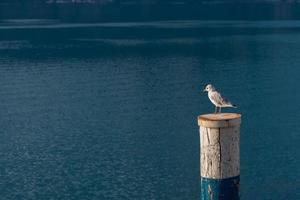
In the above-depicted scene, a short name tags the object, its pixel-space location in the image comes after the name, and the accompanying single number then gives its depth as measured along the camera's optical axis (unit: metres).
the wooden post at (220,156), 14.30
